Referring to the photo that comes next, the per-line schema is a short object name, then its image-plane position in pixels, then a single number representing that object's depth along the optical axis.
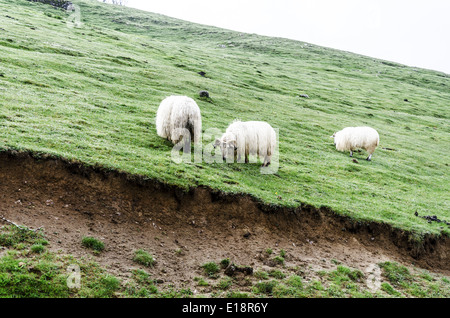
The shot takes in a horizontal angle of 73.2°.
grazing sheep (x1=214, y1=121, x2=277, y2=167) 14.75
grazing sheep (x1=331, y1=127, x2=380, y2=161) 23.06
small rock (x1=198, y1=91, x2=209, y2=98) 28.96
